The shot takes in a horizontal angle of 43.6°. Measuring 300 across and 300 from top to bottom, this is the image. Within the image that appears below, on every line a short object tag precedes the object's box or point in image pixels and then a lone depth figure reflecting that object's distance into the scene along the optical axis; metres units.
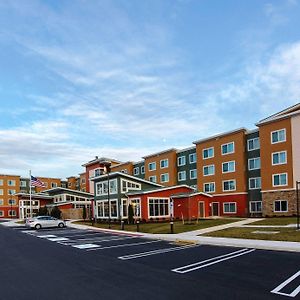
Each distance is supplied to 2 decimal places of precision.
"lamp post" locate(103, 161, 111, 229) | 78.39
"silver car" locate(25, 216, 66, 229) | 43.46
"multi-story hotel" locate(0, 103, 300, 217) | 45.22
